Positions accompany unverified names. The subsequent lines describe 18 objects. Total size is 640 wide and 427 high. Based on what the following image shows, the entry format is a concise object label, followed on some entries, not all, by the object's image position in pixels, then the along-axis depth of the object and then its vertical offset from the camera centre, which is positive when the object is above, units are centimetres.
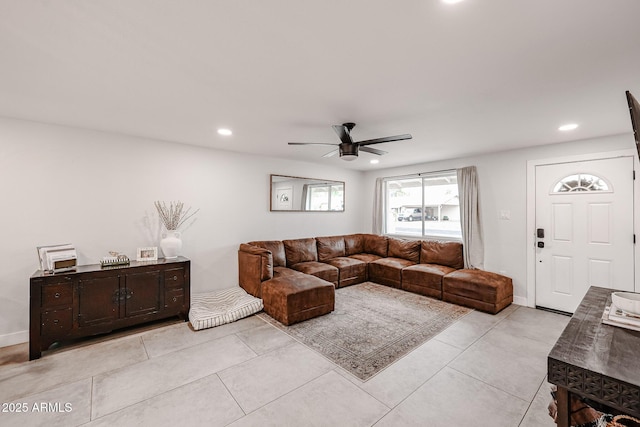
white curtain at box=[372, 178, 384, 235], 622 +18
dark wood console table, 95 -60
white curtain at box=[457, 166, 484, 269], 450 -11
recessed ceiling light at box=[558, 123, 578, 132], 299 +101
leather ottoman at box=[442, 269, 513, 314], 366 -109
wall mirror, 502 +42
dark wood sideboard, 259 -92
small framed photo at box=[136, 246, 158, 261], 339 -50
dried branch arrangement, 374 +1
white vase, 354 -40
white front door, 334 -20
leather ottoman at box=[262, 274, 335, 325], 331 -109
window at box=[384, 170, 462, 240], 518 +19
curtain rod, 500 +84
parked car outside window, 572 -1
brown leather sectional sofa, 353 -93
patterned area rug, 259 -137
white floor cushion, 322 -123
